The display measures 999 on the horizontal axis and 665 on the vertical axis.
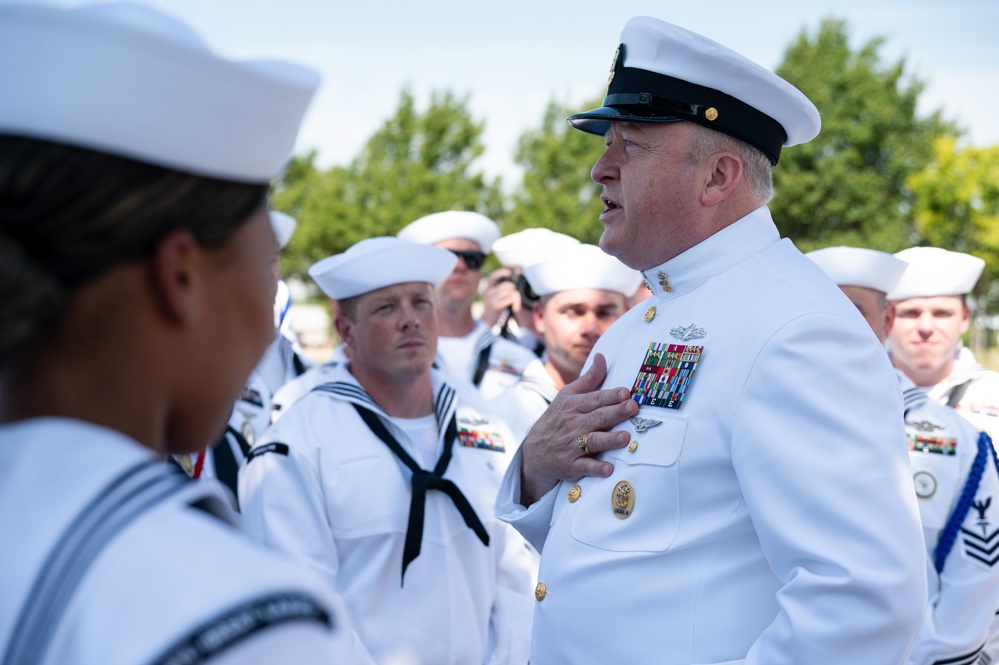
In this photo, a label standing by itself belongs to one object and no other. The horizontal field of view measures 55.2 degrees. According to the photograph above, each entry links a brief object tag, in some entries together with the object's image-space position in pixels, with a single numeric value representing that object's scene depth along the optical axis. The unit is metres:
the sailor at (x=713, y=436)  2.08
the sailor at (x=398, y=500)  3.88
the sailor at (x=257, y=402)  4.61
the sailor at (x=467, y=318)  6.39
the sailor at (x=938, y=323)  5.62
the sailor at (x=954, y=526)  4.17
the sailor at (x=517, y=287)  6.94
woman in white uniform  0.99
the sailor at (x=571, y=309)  5.79
